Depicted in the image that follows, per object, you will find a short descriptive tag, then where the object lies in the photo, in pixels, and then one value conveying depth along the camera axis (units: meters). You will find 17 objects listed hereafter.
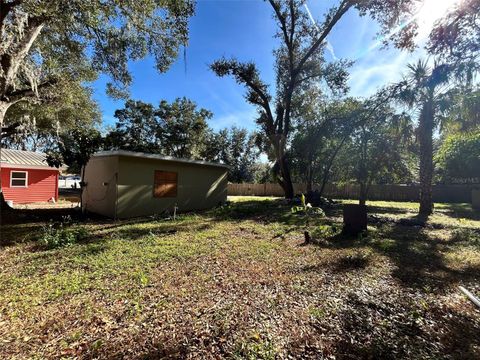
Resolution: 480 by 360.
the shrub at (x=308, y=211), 10.52
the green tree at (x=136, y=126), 24.11
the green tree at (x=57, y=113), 8.88
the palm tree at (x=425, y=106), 10.44
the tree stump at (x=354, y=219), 7.02
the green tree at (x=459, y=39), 7.34
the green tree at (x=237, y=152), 32.94
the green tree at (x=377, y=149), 13.75
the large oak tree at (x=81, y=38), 5.07
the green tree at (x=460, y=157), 18.23
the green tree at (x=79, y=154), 9.43
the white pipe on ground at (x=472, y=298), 3.04
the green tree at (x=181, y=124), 24.34
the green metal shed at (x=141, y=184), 9.09
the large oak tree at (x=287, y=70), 12.88
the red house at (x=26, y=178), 12.84
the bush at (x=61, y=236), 5.44
